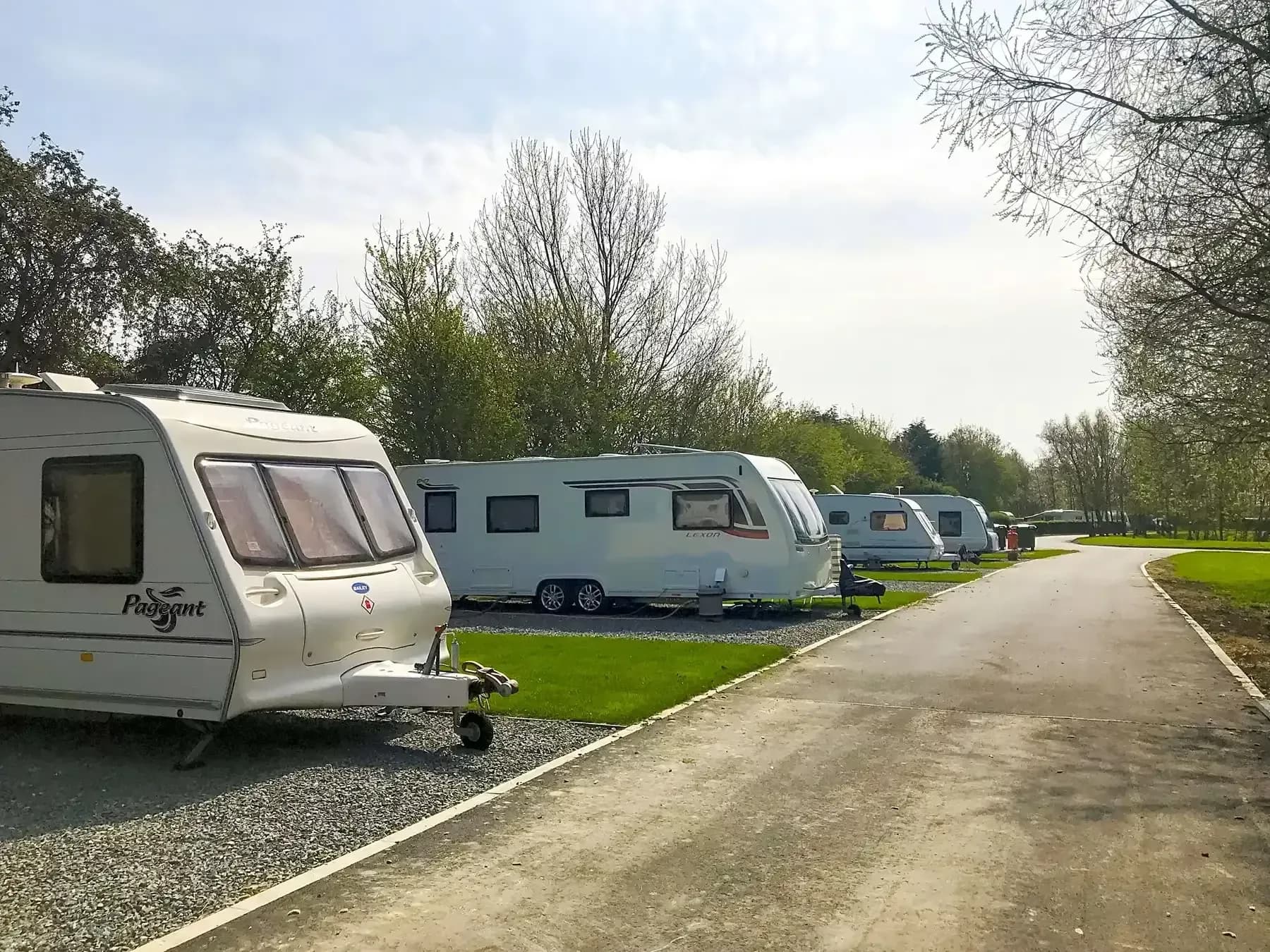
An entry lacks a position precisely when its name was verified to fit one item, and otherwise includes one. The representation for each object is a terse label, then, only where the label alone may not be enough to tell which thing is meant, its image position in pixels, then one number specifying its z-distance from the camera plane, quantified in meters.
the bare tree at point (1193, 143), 9.45
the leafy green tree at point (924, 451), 90.31
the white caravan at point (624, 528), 17.92
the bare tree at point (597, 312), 29.81
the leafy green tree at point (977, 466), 88.44
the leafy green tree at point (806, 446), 39.41
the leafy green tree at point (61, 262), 20.84
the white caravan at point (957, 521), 38.88
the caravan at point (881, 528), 33.19
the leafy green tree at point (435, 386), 25.80
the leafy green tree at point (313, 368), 23.27
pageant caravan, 7.62
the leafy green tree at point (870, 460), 62.38
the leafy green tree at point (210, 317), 22.83
